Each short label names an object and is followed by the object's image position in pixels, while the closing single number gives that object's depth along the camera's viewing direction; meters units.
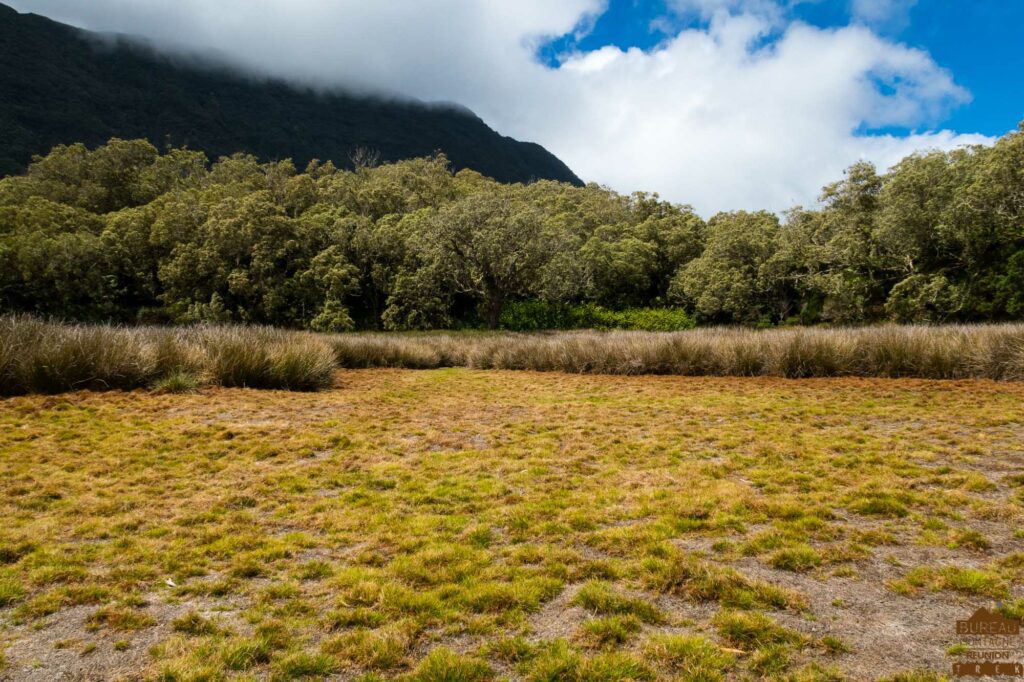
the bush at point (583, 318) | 36.75
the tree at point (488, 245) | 31.81
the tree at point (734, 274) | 36.03
